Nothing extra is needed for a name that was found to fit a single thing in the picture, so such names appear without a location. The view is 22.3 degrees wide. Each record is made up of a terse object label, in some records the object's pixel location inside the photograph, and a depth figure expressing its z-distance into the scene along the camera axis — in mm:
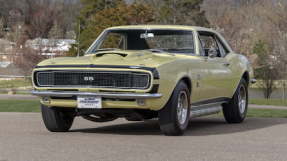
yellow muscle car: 9773
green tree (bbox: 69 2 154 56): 47656
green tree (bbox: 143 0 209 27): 64188
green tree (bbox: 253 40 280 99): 53338
